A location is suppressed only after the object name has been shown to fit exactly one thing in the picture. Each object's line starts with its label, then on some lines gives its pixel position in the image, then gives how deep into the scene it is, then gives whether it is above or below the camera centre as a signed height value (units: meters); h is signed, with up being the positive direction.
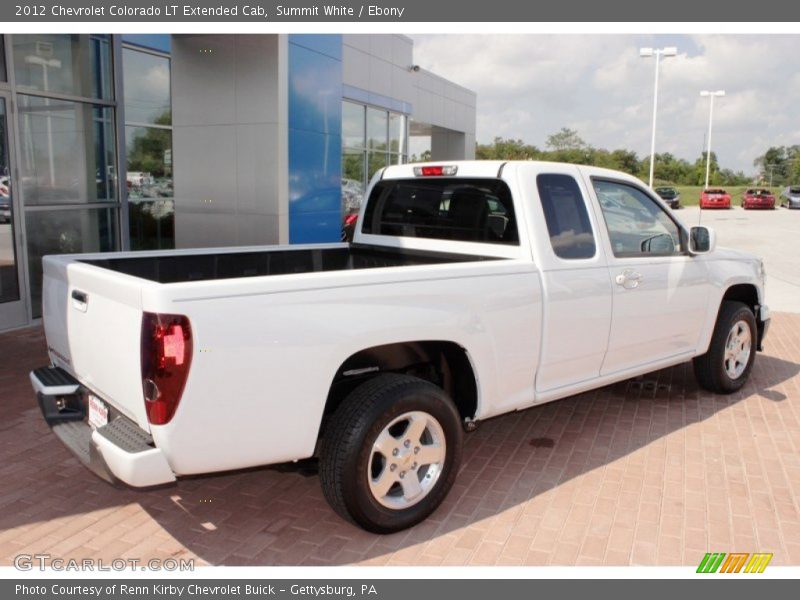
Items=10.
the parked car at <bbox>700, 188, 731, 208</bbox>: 42.59 +0.43
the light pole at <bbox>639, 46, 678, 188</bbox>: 26.38 +5.71
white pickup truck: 2.87 -0.64
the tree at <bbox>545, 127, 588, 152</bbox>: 68.62 +6.10
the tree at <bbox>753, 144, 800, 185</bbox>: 81.19 +5.16
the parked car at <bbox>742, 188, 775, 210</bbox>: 42.97 +0.40
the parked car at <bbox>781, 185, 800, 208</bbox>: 44.88 +0.60
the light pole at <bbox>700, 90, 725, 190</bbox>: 28.89 +4.57
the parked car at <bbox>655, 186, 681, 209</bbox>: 37.00 +0.51
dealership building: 7.84 +0.64
